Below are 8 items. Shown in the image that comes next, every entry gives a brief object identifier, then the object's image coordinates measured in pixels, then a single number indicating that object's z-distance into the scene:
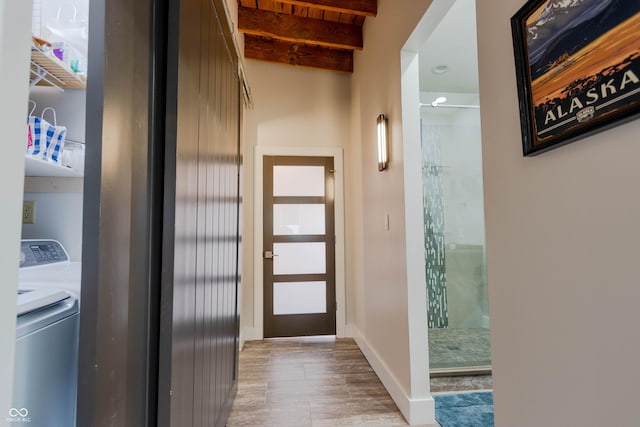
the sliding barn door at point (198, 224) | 0.96
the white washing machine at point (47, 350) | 0.60
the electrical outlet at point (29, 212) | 0.84
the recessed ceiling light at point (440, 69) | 2.92
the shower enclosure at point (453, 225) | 2.89
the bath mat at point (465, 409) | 1.80
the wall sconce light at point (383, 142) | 2.27
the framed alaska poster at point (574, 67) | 0.62
